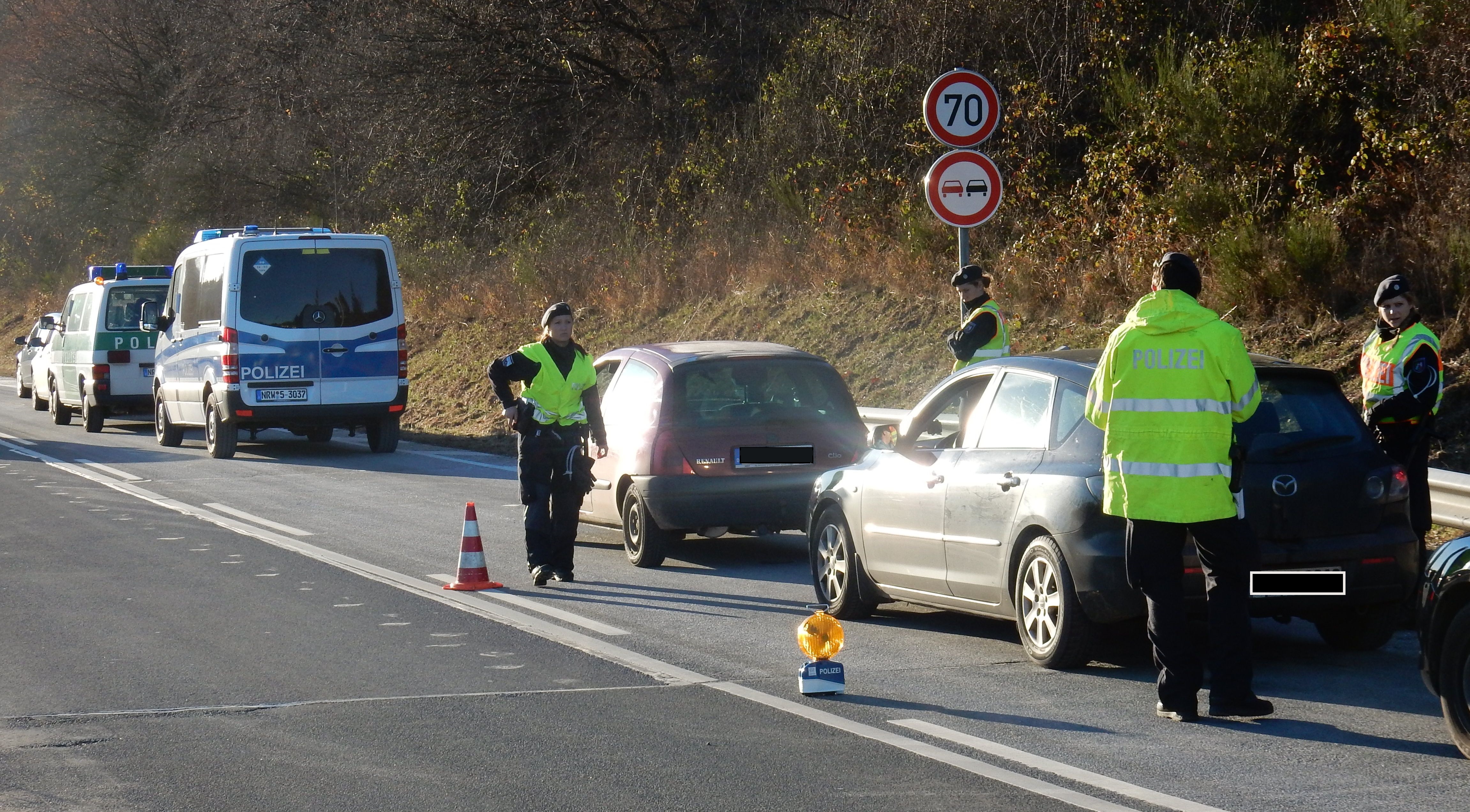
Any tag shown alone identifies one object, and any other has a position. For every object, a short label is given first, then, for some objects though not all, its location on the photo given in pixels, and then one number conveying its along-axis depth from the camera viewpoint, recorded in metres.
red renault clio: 20.50
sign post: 24.09
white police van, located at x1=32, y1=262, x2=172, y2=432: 47.16
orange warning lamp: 13.07
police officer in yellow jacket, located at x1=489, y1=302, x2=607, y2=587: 19.69
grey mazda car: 13.57
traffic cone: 19.11
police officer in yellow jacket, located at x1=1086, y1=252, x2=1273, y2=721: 12.13
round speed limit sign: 24.19
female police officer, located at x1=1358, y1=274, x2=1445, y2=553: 17.02
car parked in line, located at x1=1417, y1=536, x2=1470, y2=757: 10.99
